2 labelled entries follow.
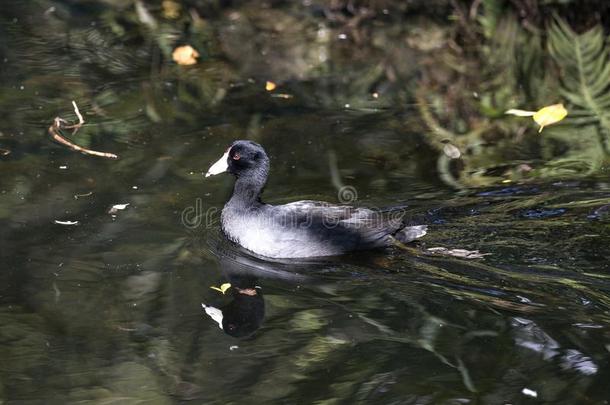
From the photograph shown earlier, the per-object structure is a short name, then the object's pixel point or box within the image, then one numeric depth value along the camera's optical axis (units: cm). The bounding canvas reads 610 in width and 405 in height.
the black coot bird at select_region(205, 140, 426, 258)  1411
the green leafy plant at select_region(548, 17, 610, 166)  1897
